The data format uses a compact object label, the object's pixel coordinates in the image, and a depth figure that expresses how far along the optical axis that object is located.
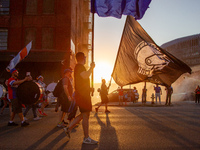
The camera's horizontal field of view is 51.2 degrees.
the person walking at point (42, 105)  8.90
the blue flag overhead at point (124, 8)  7.94
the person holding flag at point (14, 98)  6.42
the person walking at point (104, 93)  10.96
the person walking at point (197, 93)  21.98
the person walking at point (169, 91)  17.63
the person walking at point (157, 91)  18.46
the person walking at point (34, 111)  8.01
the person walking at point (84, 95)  4.17
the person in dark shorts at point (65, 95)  6.25
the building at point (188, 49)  63.69
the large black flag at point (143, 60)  8.21
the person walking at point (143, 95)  18.85
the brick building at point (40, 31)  20.72
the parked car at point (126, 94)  21.45
